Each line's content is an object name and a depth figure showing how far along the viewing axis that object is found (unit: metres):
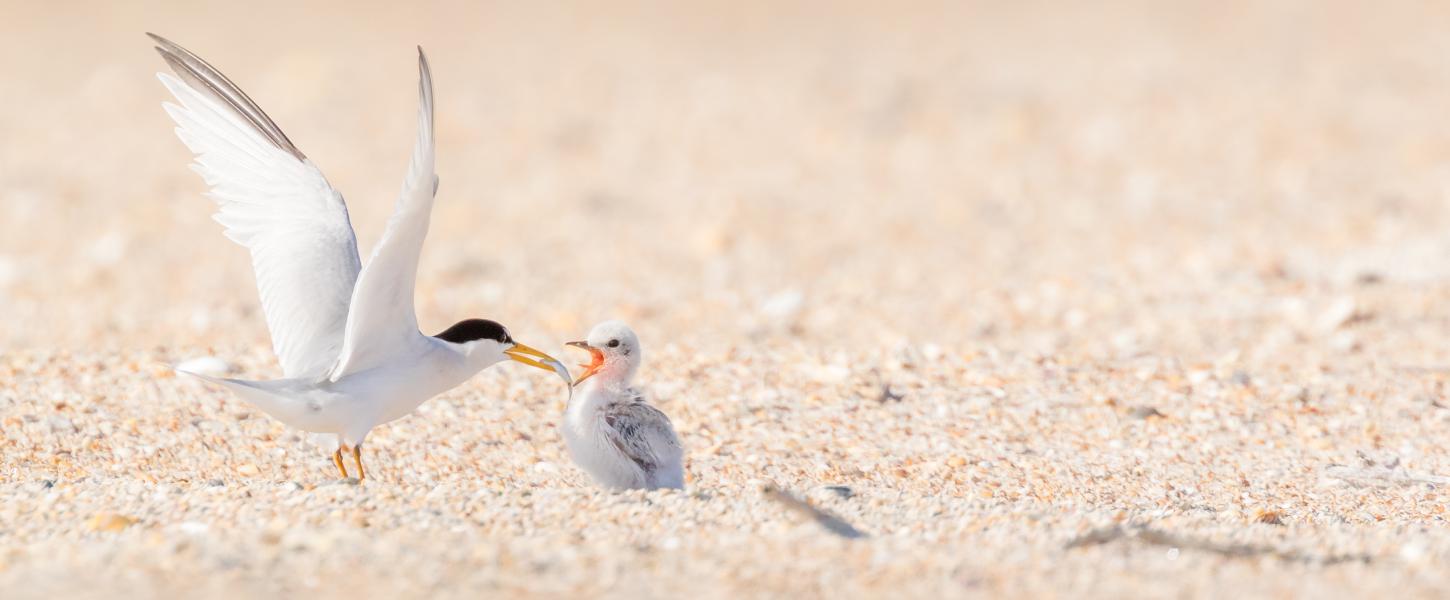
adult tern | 8.86
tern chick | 9.48
